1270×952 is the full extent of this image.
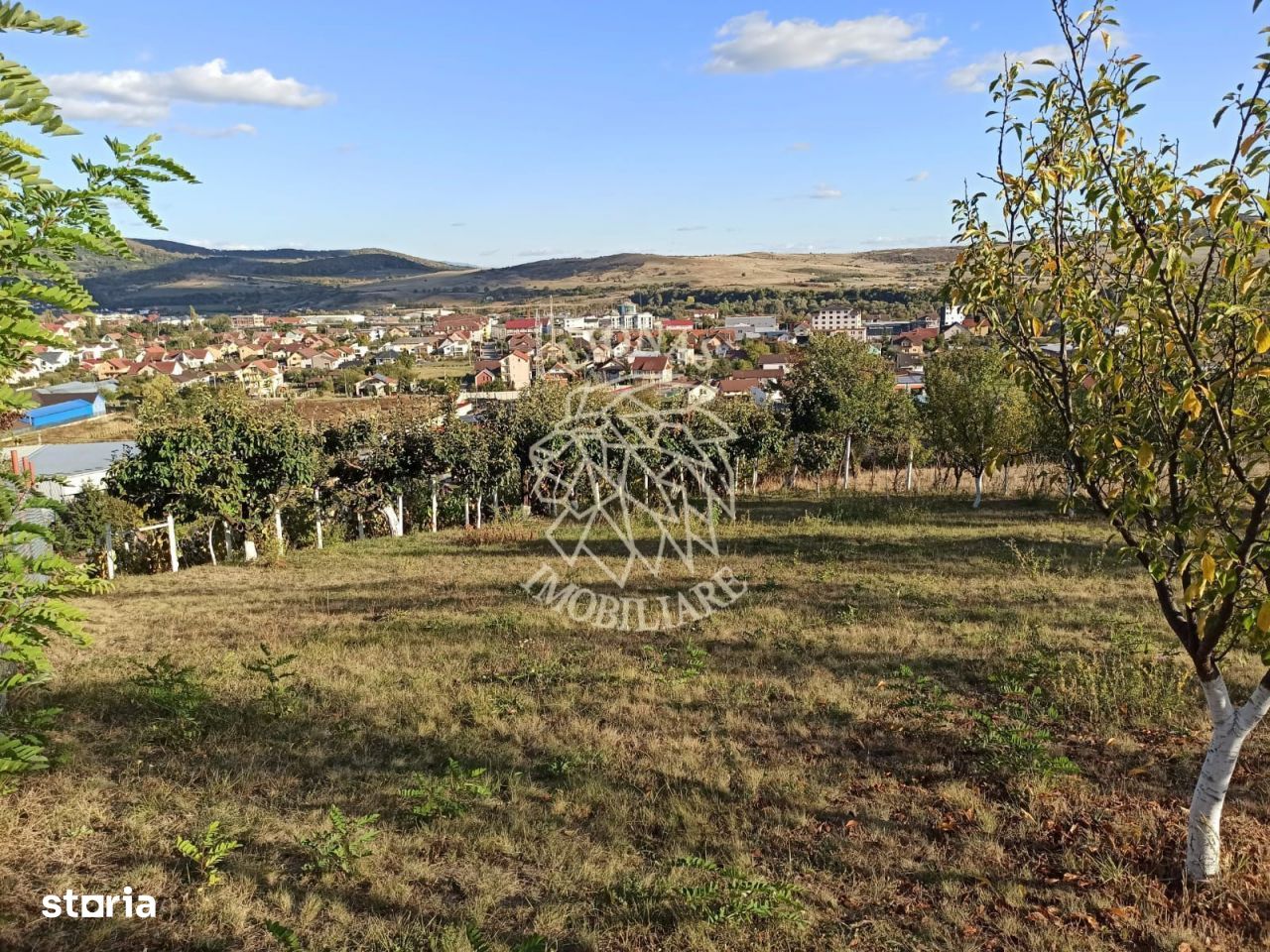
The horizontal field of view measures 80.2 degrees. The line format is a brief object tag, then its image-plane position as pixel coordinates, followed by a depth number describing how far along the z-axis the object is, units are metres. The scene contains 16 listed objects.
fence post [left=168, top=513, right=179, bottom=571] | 14.88
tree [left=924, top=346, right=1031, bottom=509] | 18.52
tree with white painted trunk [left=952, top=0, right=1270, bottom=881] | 3.25
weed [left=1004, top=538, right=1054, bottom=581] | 11.56
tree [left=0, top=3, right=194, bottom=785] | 2.25
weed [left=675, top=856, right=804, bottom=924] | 3.87
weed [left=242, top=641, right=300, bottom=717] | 6.67
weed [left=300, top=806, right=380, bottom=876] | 4.26
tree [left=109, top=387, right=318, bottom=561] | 14.82
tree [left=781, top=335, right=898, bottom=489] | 22.77
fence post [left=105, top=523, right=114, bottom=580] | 13.93
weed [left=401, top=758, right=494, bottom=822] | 4.96
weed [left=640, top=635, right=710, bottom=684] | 7.69
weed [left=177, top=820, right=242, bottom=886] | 4.07
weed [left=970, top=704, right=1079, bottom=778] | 5.38
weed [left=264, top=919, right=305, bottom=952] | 3.30
